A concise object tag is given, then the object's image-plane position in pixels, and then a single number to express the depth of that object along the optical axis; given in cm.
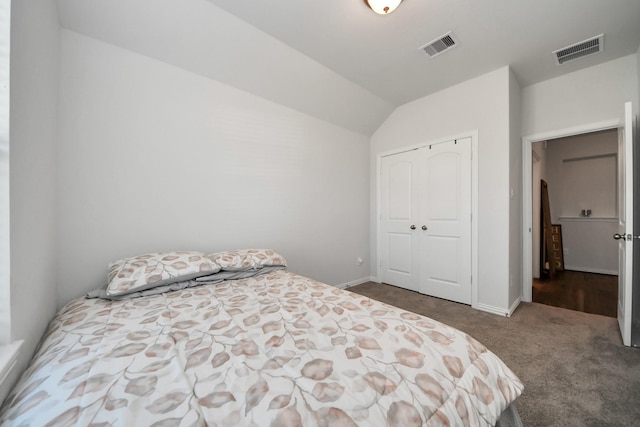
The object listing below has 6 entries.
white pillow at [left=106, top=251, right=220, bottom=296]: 146
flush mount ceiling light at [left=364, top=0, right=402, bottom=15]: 166
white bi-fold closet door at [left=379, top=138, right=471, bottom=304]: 282
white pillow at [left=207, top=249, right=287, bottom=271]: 190
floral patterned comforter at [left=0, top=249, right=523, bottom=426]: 59
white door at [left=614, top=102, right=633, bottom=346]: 184
